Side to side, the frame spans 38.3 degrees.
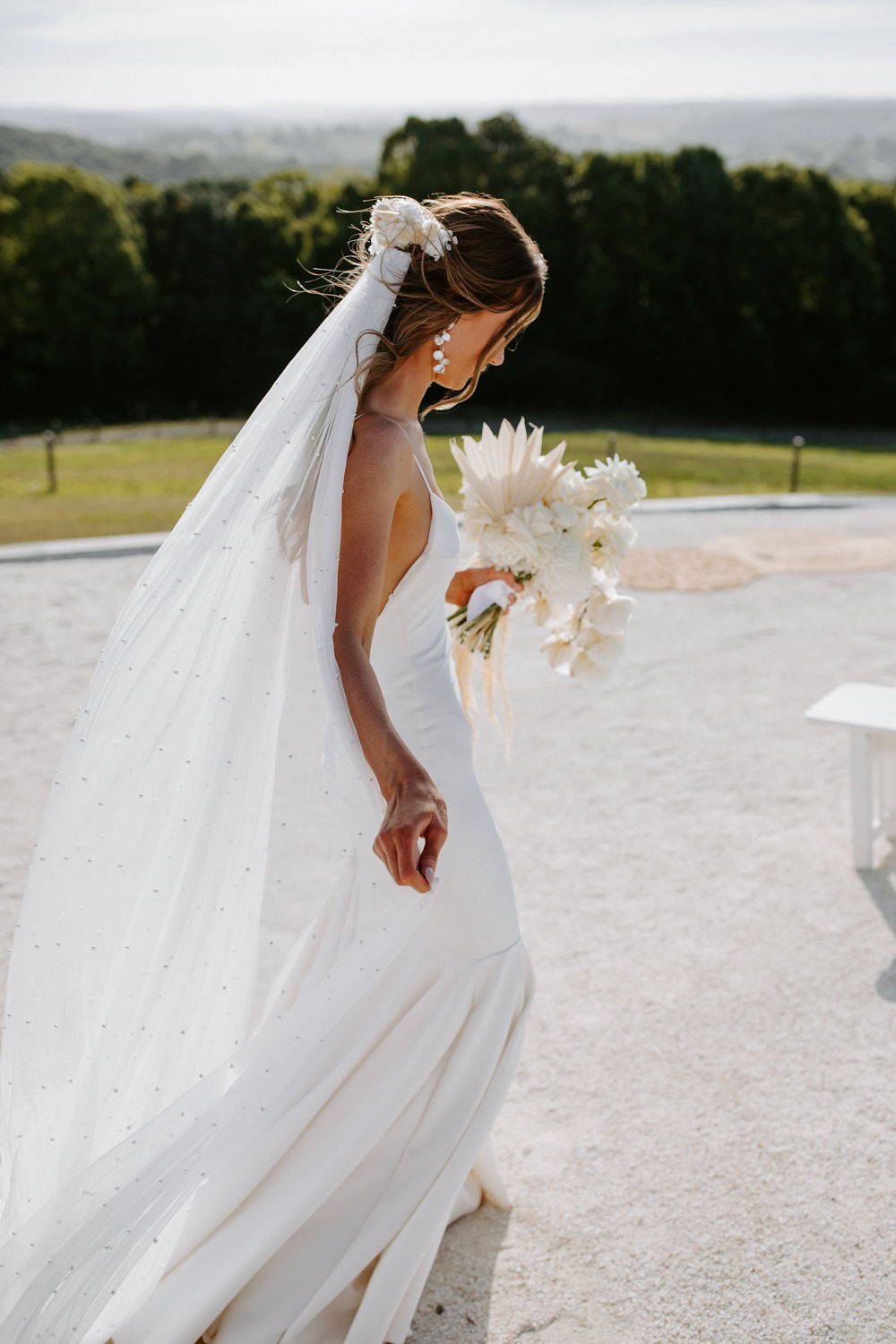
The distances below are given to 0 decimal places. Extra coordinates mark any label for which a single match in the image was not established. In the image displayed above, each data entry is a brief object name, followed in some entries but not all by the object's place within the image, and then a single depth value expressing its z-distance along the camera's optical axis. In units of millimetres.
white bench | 5168
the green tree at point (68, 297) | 44281
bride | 2646
